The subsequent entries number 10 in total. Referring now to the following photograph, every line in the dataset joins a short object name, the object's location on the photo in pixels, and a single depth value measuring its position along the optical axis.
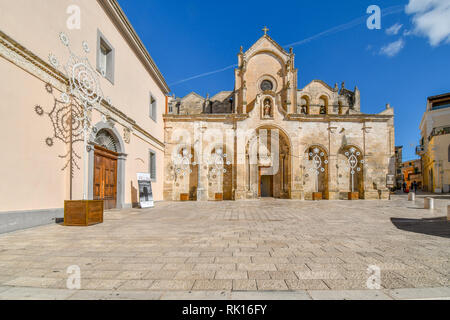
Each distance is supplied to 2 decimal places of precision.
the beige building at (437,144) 30.62
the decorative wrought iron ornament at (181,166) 19.97
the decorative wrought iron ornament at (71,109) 7.31
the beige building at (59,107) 5.92
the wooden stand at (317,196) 20.19
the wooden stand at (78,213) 6.82
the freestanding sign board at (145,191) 12.61
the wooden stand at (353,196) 20.12
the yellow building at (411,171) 58.41
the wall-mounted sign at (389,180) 19.60
